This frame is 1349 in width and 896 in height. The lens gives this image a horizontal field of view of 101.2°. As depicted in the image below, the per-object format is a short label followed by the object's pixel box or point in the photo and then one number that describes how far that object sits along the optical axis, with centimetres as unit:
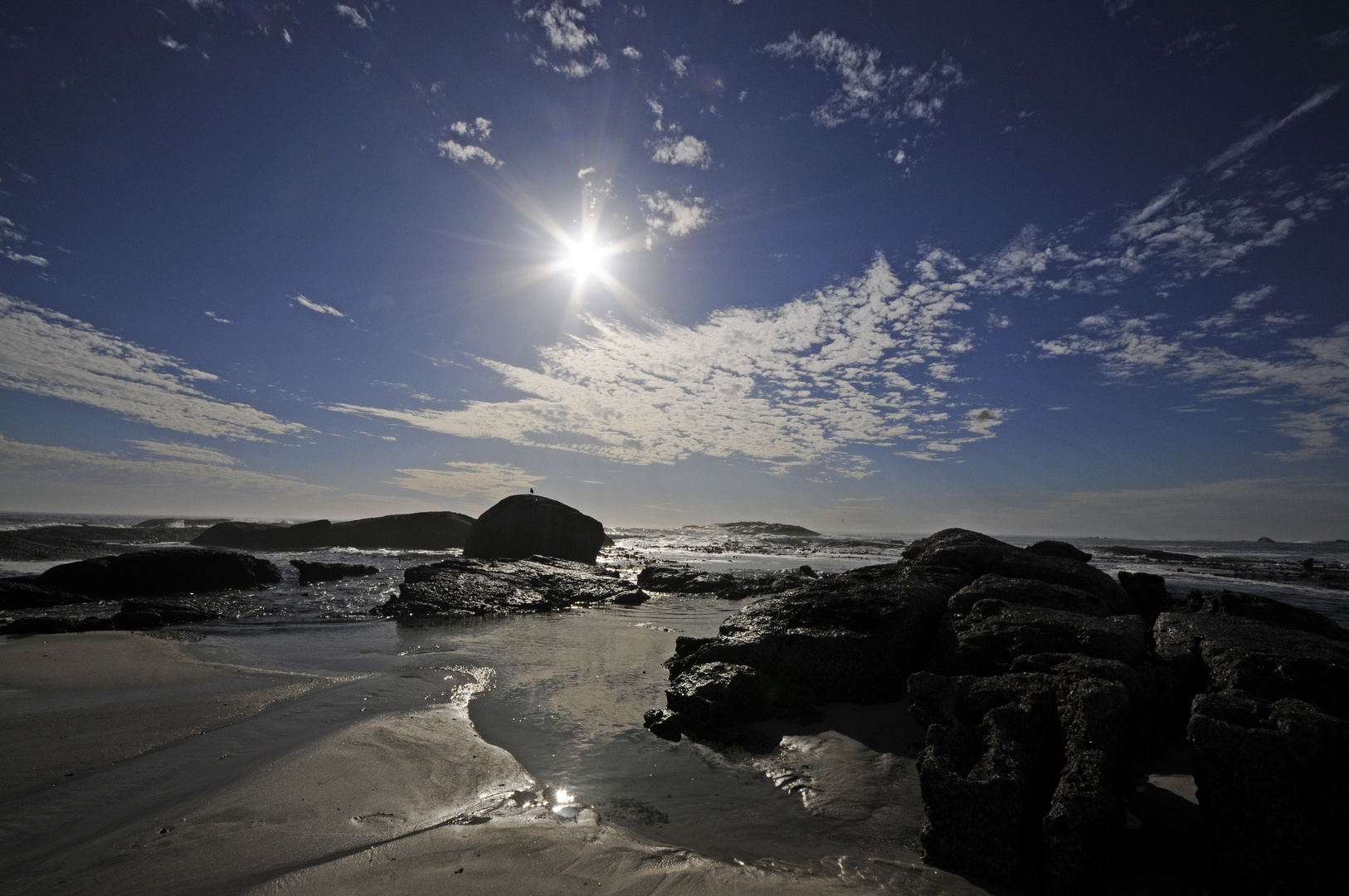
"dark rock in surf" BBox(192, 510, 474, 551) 3781
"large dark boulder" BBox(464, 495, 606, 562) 2602
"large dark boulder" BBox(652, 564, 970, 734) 634
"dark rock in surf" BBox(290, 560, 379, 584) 1906
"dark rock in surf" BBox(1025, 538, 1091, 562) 1423
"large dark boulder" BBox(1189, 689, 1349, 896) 318
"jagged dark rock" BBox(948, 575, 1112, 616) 744
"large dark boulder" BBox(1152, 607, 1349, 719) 435
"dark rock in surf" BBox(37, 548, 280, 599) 1507
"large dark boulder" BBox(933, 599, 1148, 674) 564
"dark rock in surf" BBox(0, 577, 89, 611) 1270
